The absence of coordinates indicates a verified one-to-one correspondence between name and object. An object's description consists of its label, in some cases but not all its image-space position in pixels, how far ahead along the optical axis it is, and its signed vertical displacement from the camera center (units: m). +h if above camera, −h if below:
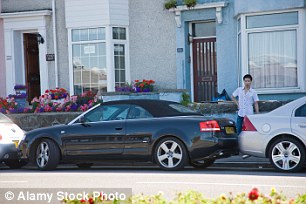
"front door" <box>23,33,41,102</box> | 24.58 +0.10
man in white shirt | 16.08 -0.81
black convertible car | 13.87 -1.41
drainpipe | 23.22 +0.78
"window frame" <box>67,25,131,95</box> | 22.37 +0.30
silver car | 13.32 -1.37
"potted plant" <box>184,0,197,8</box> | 20.80 +1.69
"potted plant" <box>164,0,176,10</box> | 21.30 +1.72
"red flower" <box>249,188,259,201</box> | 5.75 -1.03
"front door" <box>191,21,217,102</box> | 21.80 +0.03
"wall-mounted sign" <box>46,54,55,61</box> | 23.44 +0.30
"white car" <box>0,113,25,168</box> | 15.88 -1.61
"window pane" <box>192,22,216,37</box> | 21.73 +0.98
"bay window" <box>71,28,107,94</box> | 22.72 +0.18
